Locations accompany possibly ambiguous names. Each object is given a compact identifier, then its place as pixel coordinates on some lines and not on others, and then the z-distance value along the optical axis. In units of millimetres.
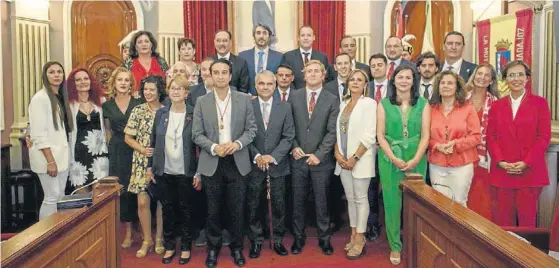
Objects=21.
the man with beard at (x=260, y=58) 4270
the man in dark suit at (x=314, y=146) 3561
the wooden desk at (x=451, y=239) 1553
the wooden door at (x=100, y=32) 6355
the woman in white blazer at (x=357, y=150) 3461
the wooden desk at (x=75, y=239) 1701
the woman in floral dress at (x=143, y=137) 3559
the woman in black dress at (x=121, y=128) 3705
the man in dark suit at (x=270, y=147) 3512
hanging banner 4973
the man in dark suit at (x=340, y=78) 3914
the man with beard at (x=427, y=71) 3920
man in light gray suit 3371
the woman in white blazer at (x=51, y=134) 3508
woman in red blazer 3457
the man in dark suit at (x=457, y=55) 3973
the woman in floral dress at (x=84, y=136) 3686
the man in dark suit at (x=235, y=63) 4129
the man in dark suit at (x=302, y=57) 4266
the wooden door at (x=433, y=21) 6844
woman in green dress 3398
